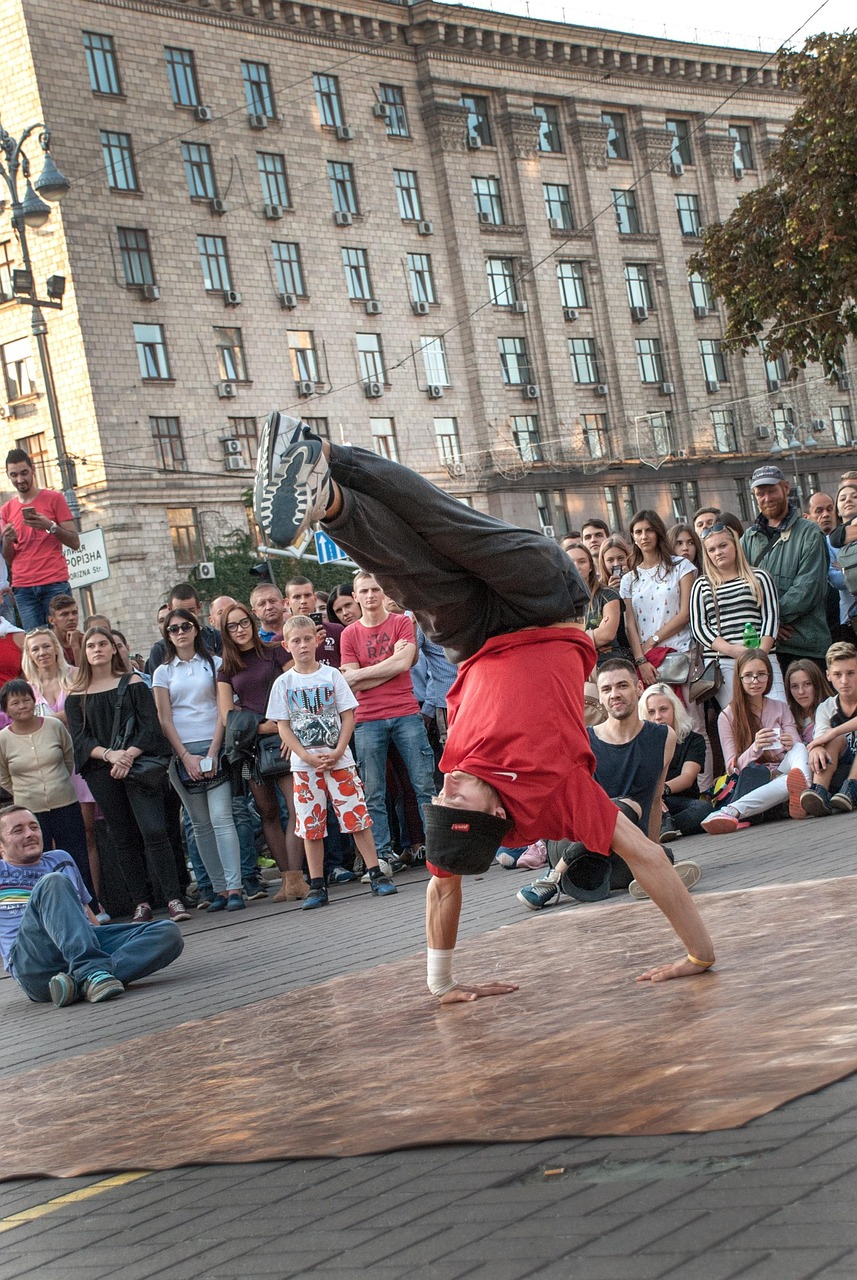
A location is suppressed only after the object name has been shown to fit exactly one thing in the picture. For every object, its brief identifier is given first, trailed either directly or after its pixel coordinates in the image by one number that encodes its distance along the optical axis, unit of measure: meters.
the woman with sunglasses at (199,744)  11.86
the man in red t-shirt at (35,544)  13.33
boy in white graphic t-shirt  11.32
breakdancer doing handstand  5.36
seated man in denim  8.34
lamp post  20.62
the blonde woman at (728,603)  12.33
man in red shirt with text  12.05
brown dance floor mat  4.27
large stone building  43.97
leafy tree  26.03
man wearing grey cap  12.54
